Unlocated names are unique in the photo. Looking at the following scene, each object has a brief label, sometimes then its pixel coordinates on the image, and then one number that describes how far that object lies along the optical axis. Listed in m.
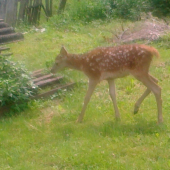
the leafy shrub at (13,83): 7.52
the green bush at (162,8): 15.84
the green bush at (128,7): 16.12
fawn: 6.86
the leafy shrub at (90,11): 16.56
